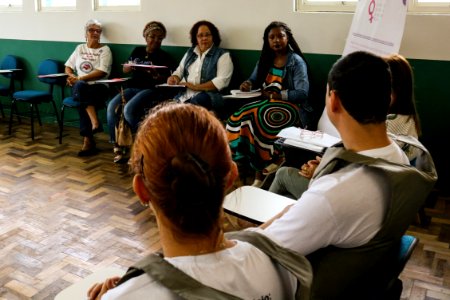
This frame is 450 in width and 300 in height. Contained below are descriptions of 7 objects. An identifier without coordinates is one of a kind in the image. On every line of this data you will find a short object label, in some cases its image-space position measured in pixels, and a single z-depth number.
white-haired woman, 4.68
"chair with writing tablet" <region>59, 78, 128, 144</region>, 4.36
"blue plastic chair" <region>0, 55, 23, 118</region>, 5.70
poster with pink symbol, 3.04
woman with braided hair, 3.60
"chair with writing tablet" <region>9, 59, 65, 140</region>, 5.11
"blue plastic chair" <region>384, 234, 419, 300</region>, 1.13
